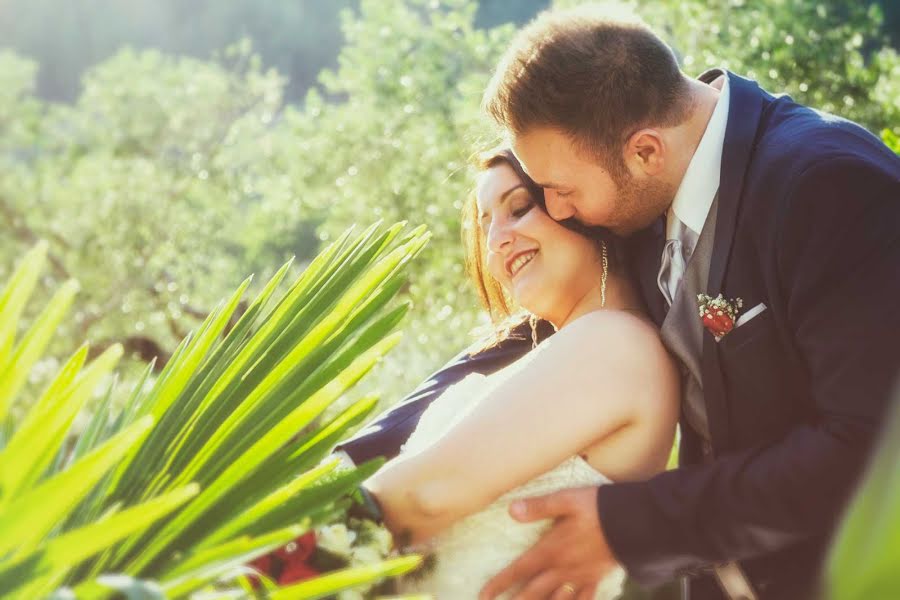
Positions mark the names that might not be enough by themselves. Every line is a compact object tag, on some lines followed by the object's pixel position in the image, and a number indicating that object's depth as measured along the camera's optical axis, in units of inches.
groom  74.9
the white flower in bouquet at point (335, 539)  73.1
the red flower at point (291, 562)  71.2
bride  84.7
